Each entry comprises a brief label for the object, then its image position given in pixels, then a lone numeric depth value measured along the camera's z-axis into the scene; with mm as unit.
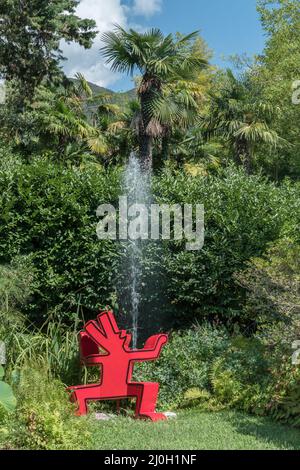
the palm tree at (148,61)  15102
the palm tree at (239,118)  19406
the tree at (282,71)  23062
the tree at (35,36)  17075
